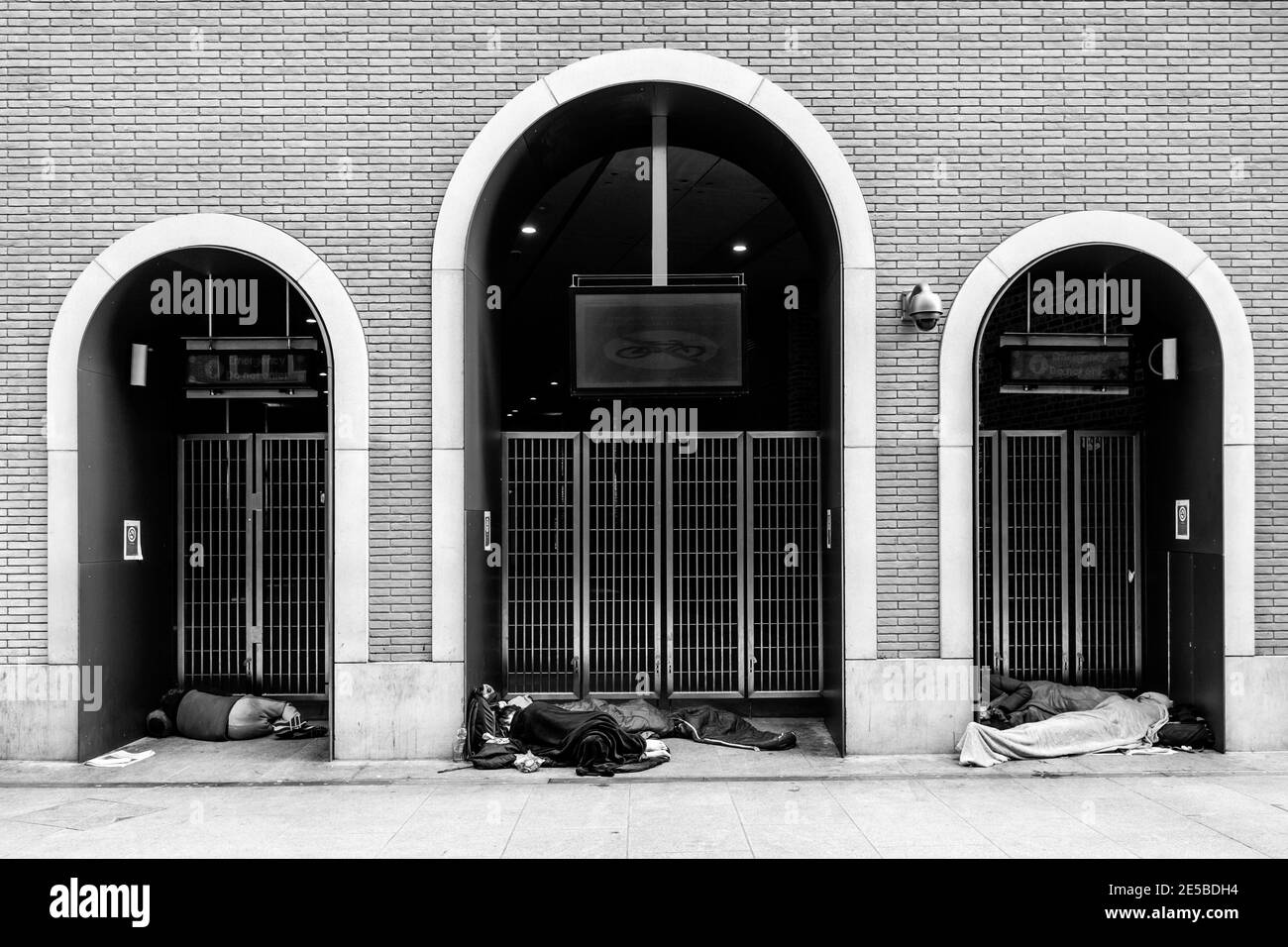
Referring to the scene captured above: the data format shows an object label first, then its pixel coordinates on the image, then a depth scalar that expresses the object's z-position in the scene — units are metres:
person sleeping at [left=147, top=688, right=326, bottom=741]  9.02
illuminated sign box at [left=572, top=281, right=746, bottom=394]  8.23
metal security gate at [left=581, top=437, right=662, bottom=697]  9.74
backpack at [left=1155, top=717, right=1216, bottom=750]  8.46
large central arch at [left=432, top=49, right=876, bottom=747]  8.27
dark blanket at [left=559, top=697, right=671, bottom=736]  8.69
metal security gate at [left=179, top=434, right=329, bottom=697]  9.84
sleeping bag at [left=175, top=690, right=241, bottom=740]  9.01
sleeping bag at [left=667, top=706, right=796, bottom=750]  8.59
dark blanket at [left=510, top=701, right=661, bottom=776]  7.93
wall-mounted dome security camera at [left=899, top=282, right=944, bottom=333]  7.93
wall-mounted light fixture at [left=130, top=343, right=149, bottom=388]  8.97
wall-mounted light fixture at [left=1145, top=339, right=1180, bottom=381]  8.97
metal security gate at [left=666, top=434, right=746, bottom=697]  9.74
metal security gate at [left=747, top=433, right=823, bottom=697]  9.72
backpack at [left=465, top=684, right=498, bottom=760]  8.13
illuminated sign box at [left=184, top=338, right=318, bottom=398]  9.12
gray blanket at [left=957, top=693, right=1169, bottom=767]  8.06
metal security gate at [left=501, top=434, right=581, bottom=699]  9.71
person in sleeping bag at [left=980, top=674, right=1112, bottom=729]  8.70
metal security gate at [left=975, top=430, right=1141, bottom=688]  9.95
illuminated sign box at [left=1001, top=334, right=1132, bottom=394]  9.05
